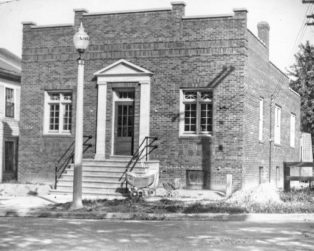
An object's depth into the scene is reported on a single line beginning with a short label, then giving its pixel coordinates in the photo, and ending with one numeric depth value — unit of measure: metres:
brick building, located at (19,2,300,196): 20.69
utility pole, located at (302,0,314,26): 17.40
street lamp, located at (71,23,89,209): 15.11
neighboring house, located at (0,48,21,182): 28.81
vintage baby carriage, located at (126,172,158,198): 18.52
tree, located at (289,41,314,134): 46.38
